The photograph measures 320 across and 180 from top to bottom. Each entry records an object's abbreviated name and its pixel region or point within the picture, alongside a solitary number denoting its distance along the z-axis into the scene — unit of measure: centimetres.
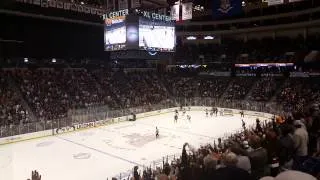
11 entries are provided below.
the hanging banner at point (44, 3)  2378
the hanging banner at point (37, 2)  2380
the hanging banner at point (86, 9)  2681
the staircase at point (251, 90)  3070
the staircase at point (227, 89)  3194
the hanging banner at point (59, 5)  2545
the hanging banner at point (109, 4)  1936
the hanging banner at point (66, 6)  2555
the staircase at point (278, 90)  2815
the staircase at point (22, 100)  2012
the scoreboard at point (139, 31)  1818
